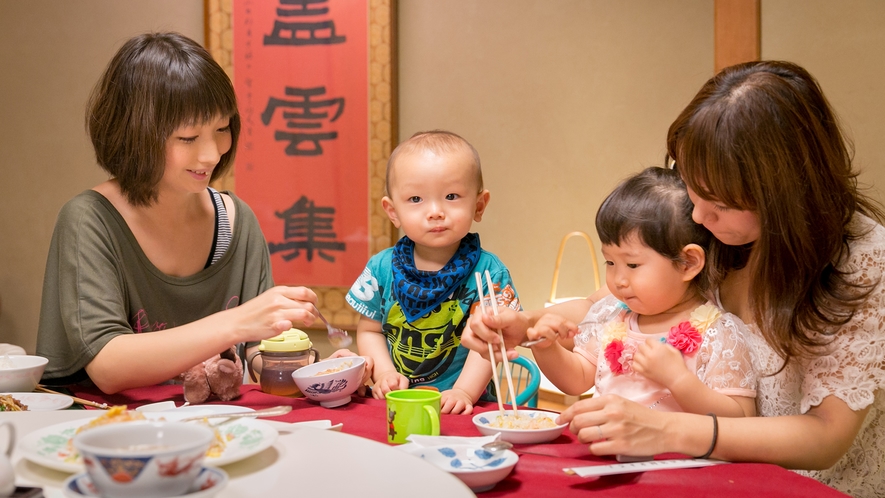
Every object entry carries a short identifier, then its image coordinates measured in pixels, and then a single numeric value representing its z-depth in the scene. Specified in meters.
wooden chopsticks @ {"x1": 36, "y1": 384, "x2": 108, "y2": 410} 1.39
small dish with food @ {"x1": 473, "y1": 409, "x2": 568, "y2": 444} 1.16
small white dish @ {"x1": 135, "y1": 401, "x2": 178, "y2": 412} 1.26
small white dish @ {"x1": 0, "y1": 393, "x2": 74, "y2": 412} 1.33
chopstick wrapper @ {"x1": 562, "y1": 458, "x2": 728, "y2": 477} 1.00
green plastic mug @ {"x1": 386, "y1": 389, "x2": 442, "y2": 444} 1.16
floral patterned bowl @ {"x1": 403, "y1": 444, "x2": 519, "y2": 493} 0.93
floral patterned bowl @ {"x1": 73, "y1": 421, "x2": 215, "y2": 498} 0.62
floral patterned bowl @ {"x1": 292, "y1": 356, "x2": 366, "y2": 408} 1.40
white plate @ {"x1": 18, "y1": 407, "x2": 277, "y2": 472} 0.82
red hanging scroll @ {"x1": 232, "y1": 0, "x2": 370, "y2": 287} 3.70
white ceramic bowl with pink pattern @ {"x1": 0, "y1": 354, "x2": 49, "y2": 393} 1.45
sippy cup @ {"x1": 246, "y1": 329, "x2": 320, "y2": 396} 1.54
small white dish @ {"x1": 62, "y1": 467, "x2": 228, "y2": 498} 0.65
